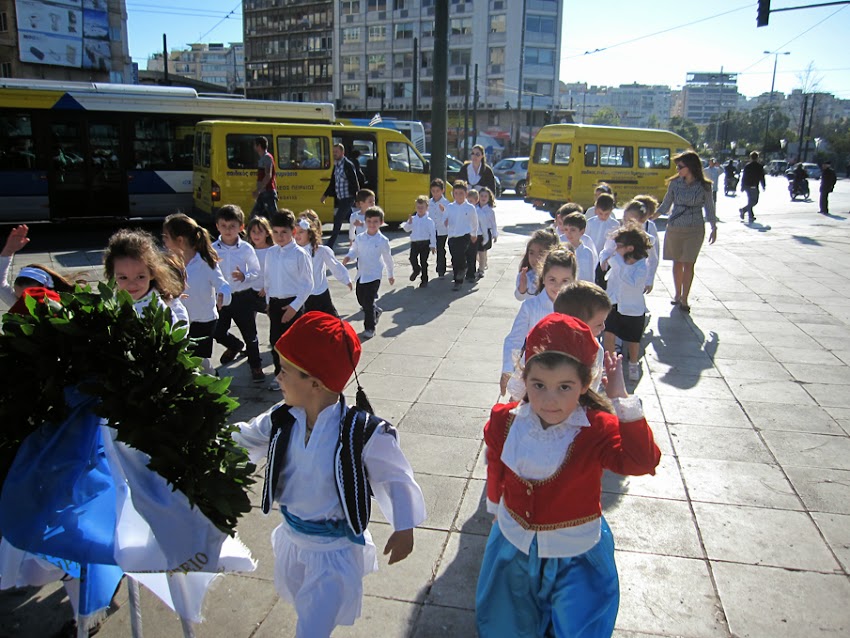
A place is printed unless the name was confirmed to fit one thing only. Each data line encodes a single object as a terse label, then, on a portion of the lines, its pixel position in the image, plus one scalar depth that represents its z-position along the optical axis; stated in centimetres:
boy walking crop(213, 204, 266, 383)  628
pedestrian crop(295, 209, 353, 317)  654
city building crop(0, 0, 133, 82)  3378
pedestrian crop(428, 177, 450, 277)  1123
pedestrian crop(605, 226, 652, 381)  605
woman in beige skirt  902
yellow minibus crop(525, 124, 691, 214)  1912
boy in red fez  234
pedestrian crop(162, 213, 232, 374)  541
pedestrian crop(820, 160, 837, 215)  2298
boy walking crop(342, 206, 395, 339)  791
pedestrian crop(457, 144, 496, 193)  1395
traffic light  1502
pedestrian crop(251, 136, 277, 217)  1312
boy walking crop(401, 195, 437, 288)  1038
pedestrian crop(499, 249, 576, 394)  407
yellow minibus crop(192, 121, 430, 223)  1434
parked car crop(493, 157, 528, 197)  2927
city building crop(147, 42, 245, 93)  15662
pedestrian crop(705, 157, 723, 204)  2177
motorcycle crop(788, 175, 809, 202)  2928
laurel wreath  208
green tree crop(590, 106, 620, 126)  13538
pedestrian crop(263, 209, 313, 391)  607
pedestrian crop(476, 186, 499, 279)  1126
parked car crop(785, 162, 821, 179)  4890
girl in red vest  233
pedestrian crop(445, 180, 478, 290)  1049
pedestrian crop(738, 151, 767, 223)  1942
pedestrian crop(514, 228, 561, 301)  510
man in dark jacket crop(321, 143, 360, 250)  1366
